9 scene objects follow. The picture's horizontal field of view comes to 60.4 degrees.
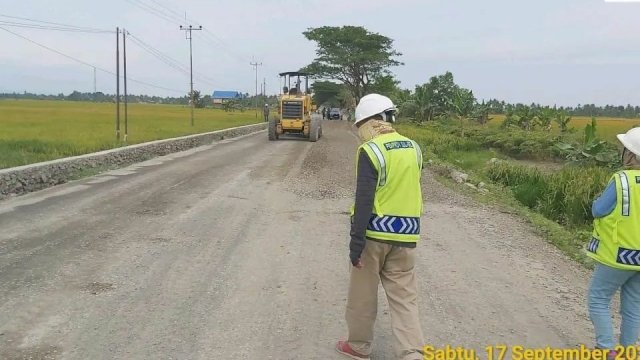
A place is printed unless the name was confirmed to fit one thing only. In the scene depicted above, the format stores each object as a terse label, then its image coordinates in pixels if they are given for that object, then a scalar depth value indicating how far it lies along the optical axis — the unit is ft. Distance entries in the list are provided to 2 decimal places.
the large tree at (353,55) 179.73
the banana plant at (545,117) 116.67
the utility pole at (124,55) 69.56
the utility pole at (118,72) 66.44
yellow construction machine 83.56
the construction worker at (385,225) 10.57
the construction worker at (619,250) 10.71
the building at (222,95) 411.58
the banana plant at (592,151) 55.67
